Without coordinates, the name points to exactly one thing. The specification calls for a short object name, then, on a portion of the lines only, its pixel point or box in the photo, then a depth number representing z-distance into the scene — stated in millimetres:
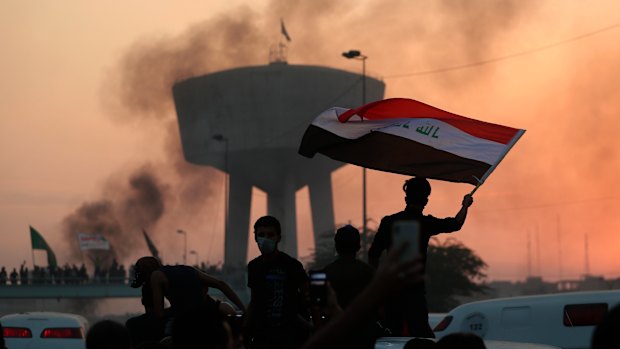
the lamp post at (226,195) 96812
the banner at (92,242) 109044
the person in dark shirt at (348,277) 7852
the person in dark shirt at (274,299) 8266
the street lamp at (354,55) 55906
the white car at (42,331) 18406
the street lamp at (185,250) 141750
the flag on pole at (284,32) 126812
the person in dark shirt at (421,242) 9133
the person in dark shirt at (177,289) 9375
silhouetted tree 79250
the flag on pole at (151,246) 123100
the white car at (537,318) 17172
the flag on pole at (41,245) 95062
